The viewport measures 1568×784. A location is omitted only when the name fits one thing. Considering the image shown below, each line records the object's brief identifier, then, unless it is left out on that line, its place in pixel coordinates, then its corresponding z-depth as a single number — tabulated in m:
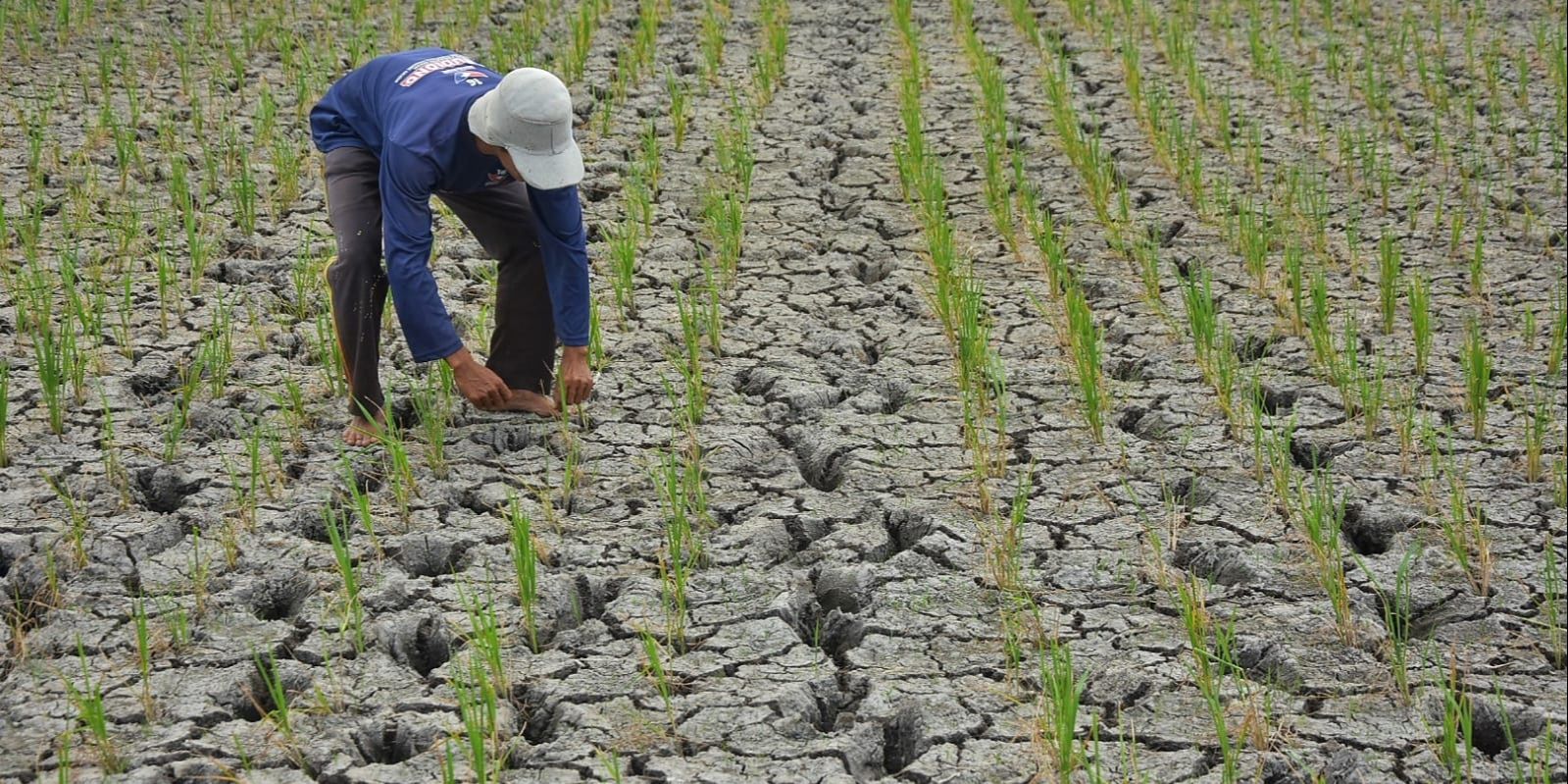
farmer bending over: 6.80
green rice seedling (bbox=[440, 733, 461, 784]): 4.58
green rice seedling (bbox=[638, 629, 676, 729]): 5.31
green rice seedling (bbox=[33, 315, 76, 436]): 7.30
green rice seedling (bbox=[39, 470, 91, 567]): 6.32
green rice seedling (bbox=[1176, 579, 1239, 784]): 4.85
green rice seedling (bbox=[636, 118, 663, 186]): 10.96
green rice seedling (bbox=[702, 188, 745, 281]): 9.53
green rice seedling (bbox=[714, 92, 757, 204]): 10.80
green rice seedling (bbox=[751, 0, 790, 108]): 12.90
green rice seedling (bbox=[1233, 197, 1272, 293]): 9.04
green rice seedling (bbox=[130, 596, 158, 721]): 5.35
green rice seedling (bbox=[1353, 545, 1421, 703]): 5.39
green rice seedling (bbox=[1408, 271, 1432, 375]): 7.89
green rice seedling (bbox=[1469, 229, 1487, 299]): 8.76
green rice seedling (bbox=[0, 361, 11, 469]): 6.99
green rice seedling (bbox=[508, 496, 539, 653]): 5.77
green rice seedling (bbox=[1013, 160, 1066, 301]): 9.07
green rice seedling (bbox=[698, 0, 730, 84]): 13.46
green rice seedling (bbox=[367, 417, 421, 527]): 6.71
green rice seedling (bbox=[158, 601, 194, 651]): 5.72
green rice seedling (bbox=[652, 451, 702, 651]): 5.88
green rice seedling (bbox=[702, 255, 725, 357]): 8.36
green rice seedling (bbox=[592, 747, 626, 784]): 5.01
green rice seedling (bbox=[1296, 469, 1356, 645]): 5.75
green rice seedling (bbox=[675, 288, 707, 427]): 7.63
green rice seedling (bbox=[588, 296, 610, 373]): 8.27
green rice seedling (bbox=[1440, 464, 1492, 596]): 6.03
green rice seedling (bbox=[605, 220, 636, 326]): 8.91
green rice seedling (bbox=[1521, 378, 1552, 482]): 6.74
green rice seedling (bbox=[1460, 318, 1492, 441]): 7.20
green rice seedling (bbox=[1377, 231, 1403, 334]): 8.37
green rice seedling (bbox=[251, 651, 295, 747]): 5.10
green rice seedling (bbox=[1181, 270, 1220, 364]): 7.85
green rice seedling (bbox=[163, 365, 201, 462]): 7.11
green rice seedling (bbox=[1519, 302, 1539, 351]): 8.00
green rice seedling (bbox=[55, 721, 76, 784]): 4.71
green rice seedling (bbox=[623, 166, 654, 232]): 10.05
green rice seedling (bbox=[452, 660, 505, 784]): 4.76
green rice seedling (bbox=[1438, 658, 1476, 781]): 4.79
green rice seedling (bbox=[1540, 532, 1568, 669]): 5.56
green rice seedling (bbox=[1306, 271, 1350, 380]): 7.88
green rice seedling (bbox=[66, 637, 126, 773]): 4.95
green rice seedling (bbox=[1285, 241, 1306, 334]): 8.35
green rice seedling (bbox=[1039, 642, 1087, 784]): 4.81
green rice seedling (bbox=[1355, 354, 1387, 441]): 7.26
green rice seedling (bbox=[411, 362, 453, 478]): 7.18
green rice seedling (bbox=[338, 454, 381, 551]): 6.17
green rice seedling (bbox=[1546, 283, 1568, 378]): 7.61
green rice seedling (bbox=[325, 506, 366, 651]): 5.76
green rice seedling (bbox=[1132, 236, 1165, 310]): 8.85
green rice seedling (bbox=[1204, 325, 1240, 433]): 7.51
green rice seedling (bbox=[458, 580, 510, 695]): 5.30
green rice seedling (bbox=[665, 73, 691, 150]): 11.76
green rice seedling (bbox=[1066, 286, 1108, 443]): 7.35
